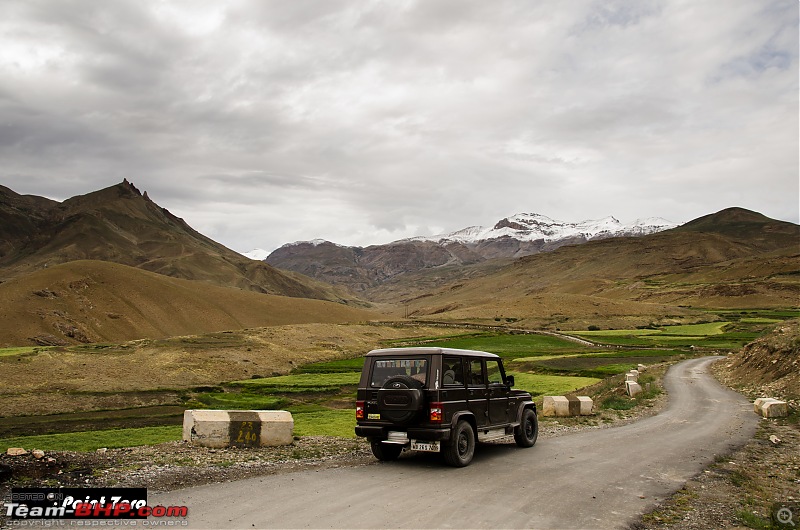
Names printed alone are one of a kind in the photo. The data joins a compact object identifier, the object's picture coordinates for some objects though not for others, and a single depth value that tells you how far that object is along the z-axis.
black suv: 14.47
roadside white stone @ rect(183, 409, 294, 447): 16.19
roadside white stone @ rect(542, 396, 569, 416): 25.58
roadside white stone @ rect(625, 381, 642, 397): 33.16
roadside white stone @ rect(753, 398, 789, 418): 25.12
